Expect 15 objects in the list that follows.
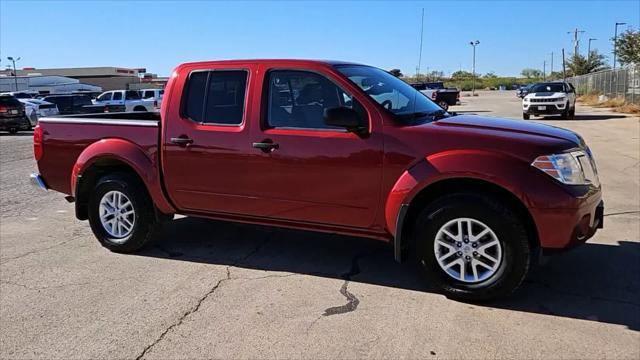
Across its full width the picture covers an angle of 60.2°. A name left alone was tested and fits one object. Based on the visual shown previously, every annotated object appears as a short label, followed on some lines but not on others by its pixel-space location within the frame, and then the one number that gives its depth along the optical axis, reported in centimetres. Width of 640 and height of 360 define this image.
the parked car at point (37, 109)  2467
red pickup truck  412
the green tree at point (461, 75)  14068
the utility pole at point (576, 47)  7981
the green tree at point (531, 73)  15765
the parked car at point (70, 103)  2642
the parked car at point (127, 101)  3138
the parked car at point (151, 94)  3259
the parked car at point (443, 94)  2942
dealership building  9412
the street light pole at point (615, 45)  4185
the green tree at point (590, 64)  7556
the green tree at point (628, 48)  3362
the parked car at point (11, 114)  2297
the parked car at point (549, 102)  2373
